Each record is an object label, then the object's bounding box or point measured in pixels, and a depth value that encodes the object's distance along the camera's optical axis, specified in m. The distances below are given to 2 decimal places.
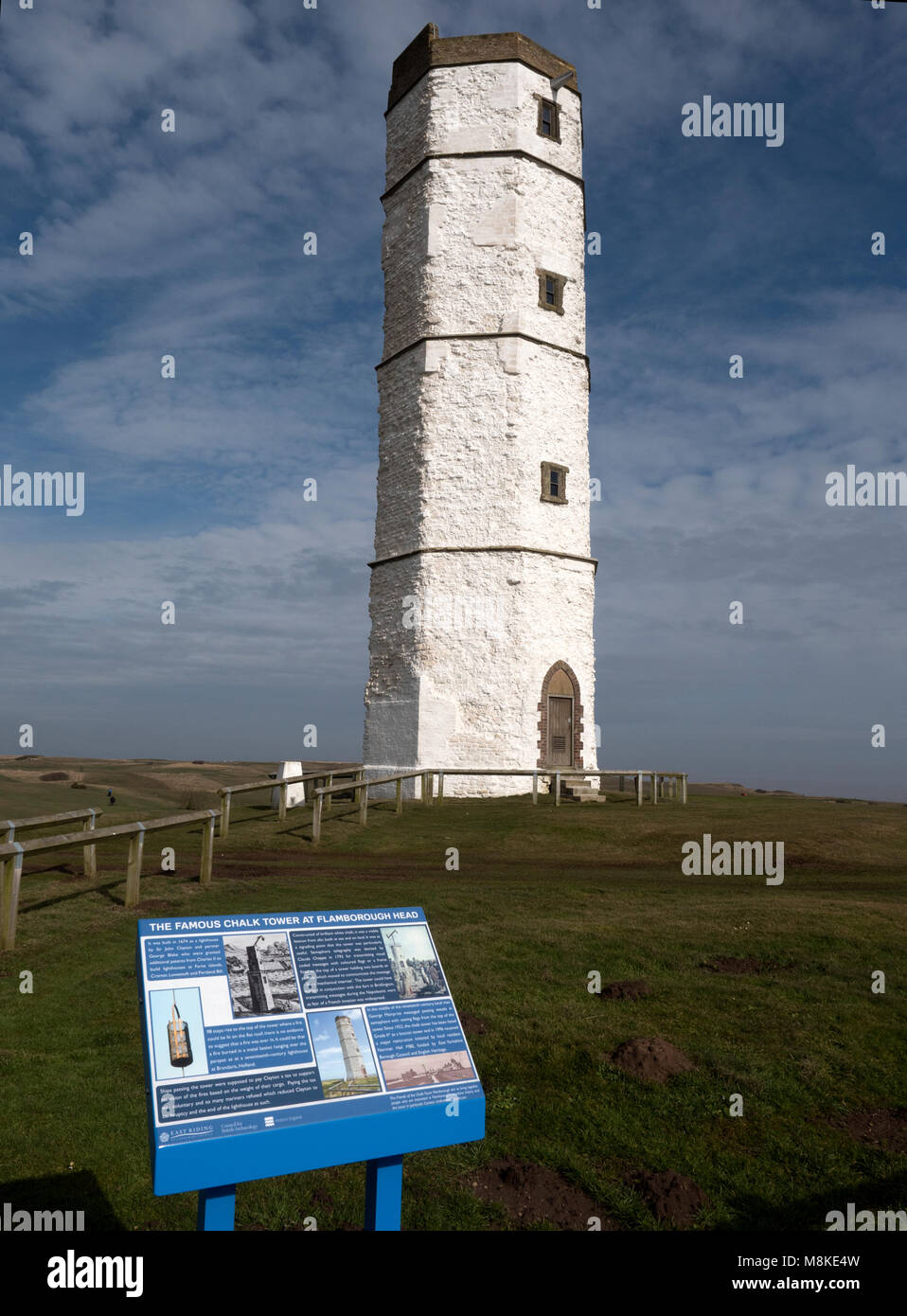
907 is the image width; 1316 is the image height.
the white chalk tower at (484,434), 26.14
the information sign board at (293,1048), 3.30
